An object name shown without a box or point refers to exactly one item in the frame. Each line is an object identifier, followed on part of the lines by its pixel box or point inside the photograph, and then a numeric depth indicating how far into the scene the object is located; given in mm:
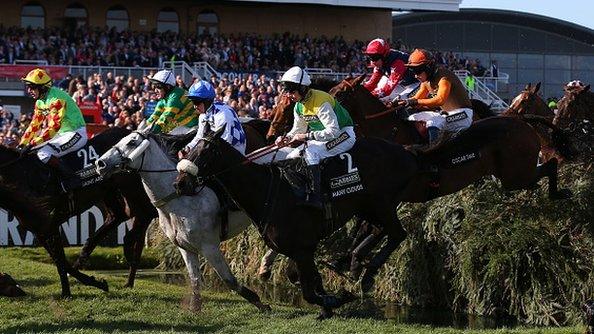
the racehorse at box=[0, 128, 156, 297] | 12539
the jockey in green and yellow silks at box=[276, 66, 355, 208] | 11195
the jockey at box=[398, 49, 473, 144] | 12578
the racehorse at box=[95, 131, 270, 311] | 11523
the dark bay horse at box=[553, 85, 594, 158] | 13711
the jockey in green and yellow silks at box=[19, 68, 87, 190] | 12891
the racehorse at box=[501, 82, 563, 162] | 13672
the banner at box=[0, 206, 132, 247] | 18438
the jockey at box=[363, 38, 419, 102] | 13477
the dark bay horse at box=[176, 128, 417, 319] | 10773
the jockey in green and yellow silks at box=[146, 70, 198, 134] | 13047
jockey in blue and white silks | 11727
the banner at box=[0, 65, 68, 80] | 27766
